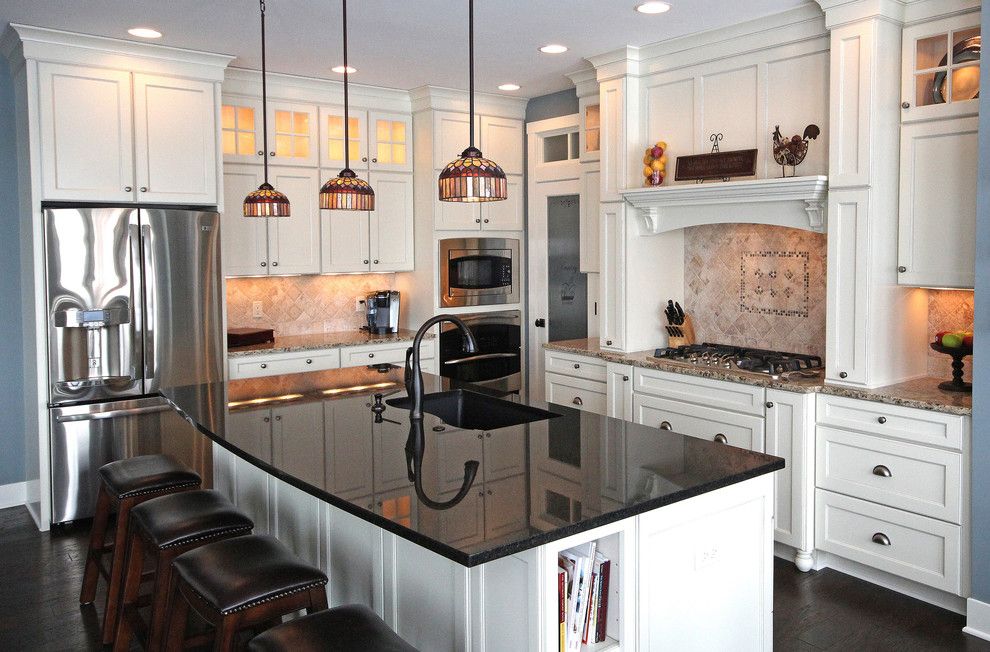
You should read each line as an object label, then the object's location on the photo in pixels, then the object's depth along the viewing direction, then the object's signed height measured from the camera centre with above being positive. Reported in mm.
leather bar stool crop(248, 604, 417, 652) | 1902 -806
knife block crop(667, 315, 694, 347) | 4910 -286
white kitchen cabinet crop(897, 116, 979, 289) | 3422 +350
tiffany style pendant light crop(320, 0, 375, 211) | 3170 +372
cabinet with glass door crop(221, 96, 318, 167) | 5215 +1026
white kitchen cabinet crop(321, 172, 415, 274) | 5660 +400
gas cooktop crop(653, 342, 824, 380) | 4056 -374
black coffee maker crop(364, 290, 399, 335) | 5863 -154
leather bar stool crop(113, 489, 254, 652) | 2689 -776
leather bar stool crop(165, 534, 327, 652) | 2145 -782
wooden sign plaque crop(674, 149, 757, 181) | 4156 +632
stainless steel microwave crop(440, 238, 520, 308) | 5930 +133
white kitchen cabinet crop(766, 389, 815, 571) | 3773 -812
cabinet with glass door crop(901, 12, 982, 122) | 3408 +916
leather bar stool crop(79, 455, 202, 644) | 3184 -782
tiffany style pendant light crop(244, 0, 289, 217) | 3512 +373
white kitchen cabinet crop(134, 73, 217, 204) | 4602 +858
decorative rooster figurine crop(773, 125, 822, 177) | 3900 +660
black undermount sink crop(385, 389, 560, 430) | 3225 -492
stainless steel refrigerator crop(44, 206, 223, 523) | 4371 -202
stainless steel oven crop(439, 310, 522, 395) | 5961 -463
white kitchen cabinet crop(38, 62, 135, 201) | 4320 +849
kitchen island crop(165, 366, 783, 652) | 1941 -564
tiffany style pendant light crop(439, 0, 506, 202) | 2516 +335
